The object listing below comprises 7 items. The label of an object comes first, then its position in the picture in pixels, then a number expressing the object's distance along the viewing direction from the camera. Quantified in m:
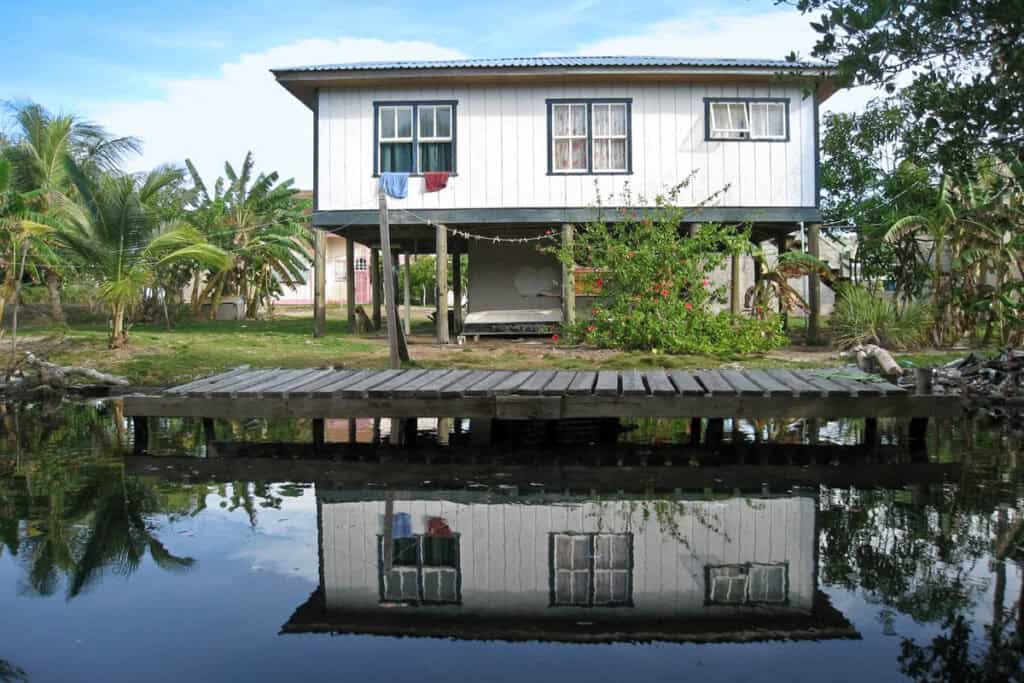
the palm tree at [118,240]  17.38
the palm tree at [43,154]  25.31
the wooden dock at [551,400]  8.79
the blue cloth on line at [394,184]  19.78
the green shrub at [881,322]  17.59
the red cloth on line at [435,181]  19.91
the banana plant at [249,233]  28.59
